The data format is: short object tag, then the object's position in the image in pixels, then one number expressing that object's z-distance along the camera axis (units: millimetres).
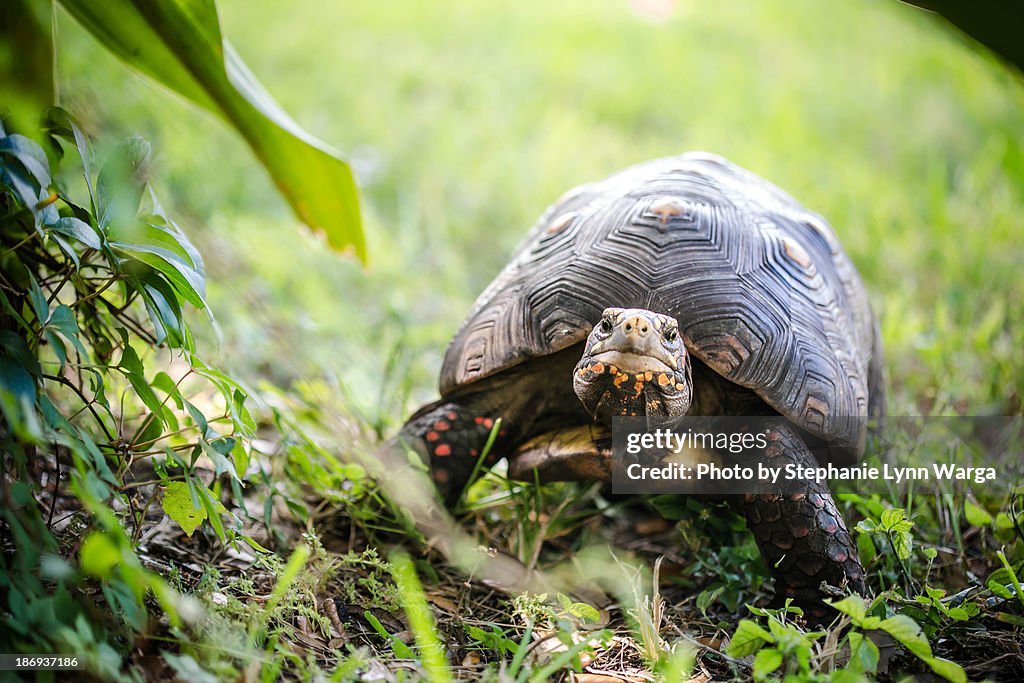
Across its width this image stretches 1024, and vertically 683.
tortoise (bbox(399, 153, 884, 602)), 1490
